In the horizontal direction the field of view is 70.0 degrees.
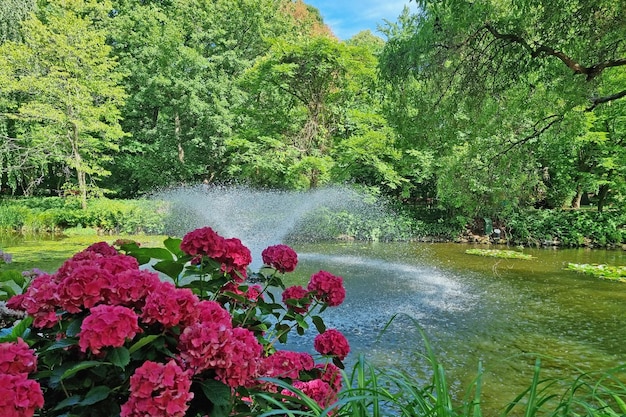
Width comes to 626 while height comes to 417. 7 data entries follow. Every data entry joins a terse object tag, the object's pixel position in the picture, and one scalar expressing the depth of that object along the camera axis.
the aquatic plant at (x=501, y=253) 10.37
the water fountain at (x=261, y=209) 13.27
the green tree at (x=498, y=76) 4.96
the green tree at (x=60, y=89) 13.80
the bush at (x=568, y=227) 12.73
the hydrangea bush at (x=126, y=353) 0.90
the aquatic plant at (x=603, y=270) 7.87
